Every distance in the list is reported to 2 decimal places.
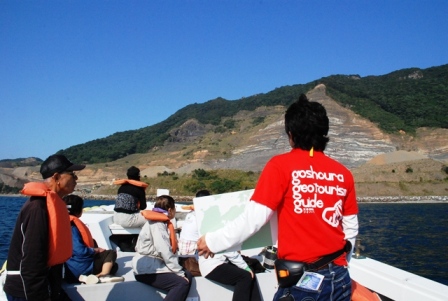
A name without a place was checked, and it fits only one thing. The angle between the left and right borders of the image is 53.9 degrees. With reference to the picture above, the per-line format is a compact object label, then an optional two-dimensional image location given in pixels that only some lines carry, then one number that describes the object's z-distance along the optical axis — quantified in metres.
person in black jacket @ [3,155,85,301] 2.63
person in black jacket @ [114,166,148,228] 6.32
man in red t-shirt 2.25
